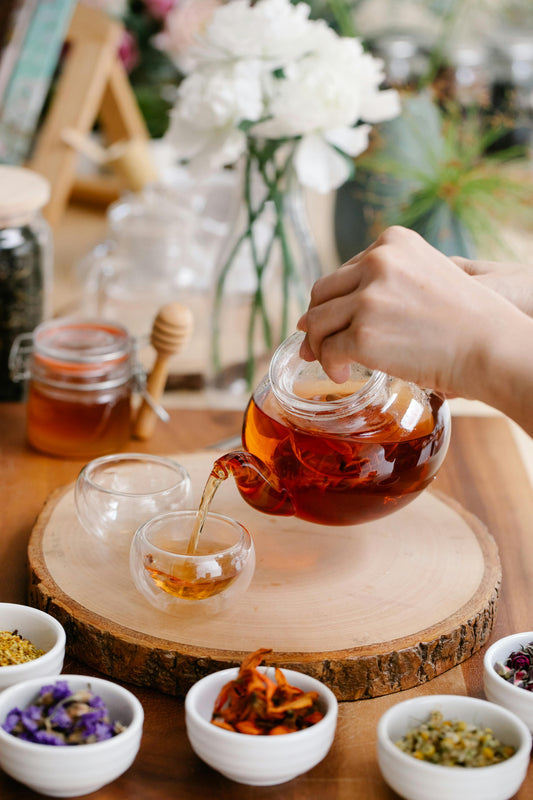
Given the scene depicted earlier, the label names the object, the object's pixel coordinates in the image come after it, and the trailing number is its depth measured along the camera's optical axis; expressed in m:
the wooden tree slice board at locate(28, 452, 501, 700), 0.94
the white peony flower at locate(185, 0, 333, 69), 1.38
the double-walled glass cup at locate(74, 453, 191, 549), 1.07
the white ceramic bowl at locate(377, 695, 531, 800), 0.75
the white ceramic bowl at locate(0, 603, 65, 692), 0.88
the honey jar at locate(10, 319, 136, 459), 1.35
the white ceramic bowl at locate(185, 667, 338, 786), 0.77
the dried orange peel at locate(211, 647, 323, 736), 0.80
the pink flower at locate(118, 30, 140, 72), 2.58
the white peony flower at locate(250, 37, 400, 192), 1.40
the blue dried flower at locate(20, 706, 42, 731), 0.78
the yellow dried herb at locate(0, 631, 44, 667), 0.88
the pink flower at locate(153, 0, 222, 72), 2.37
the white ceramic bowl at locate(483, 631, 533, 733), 0.85
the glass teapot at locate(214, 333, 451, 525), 0.99
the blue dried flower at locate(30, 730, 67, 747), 0.77
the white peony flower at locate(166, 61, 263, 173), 1.40
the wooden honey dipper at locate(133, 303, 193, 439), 1.38
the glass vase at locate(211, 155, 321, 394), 1.56
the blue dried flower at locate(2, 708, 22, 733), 0.79
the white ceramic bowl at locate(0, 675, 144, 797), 0.75
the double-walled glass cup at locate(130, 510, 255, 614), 0.94
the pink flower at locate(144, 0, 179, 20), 2.59
